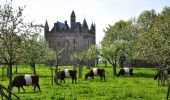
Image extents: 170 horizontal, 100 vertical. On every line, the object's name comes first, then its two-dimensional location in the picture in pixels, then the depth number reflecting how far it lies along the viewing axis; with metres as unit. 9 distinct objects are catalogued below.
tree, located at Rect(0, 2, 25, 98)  23.17
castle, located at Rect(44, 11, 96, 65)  144.25
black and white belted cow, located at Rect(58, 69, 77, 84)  44.84
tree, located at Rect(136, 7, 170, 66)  28.47
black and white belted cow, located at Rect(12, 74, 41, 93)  35.16
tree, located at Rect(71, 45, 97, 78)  71.41
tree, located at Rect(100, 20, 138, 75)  66.19
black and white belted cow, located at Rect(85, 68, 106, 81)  50.69
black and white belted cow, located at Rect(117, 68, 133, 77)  61.66
